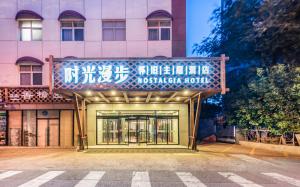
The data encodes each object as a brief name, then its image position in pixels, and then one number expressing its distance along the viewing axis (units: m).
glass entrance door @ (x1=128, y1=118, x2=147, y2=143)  17.69
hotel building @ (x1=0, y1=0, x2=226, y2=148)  16.84
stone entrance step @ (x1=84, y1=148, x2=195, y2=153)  14.02
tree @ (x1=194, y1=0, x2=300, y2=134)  13.68
